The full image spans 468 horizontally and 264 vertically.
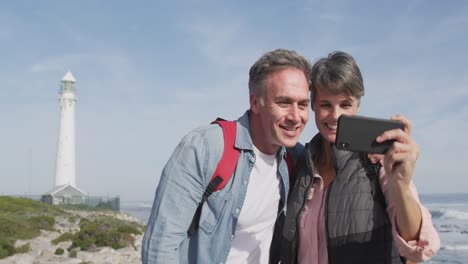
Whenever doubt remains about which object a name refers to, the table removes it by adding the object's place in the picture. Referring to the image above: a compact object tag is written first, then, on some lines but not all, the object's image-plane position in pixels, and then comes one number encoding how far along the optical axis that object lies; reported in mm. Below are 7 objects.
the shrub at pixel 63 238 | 18214
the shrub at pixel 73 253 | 16198
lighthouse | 45344
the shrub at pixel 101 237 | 17578
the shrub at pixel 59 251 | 16406
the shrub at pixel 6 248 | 15334
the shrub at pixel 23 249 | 15953
